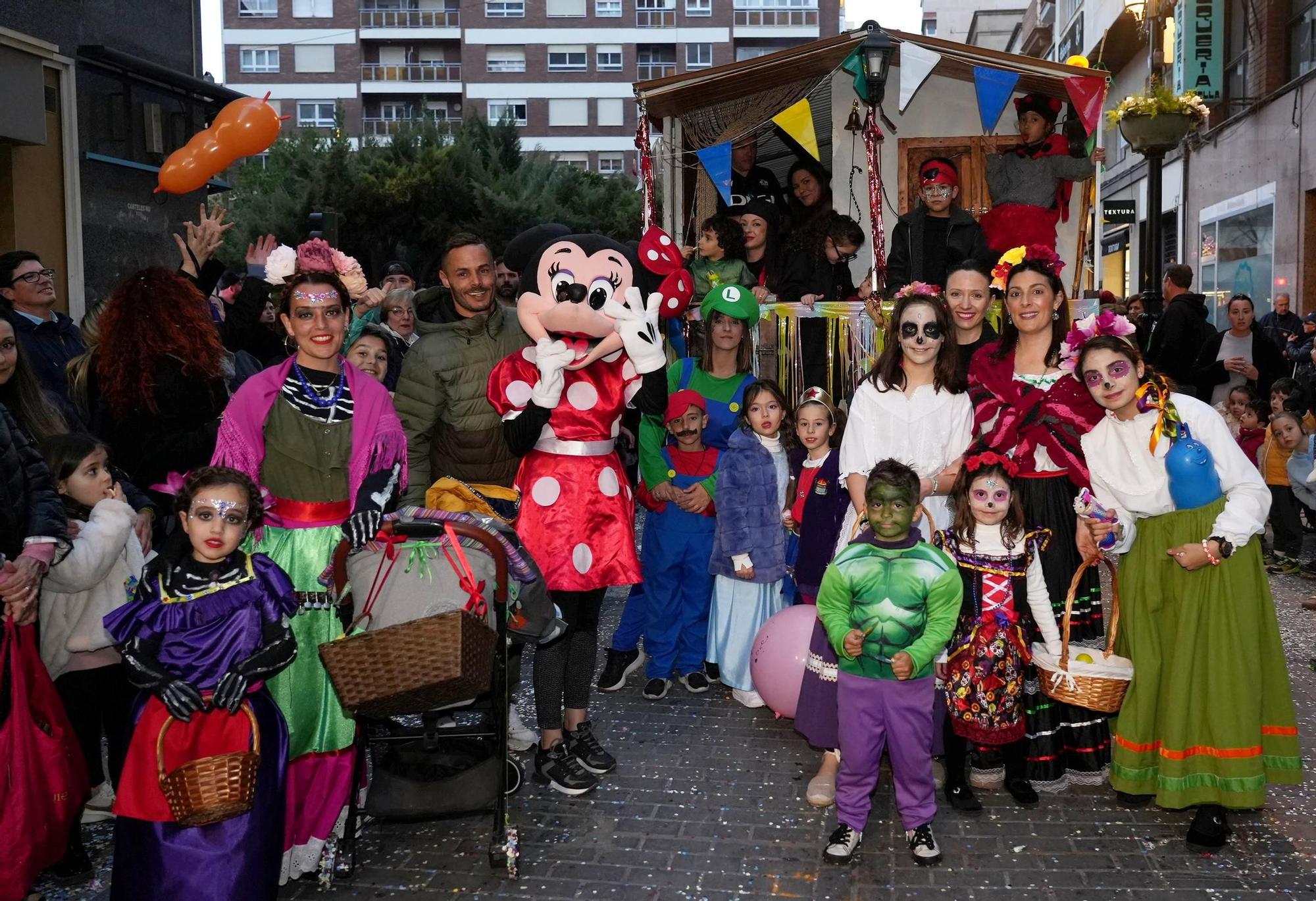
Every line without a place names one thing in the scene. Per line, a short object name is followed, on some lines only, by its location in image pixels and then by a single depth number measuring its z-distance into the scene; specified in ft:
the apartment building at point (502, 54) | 152.25
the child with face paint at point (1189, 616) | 12.94
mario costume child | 18.65
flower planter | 41.86
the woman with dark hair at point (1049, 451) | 14.30
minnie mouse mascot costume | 14.23
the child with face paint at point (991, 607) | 13.75
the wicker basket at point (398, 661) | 10.76
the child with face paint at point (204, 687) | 10.48
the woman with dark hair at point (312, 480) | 12.19
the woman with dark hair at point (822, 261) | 24.76
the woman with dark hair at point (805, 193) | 28.66
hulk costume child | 12.37
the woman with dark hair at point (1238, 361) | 32.50
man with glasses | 16.46
